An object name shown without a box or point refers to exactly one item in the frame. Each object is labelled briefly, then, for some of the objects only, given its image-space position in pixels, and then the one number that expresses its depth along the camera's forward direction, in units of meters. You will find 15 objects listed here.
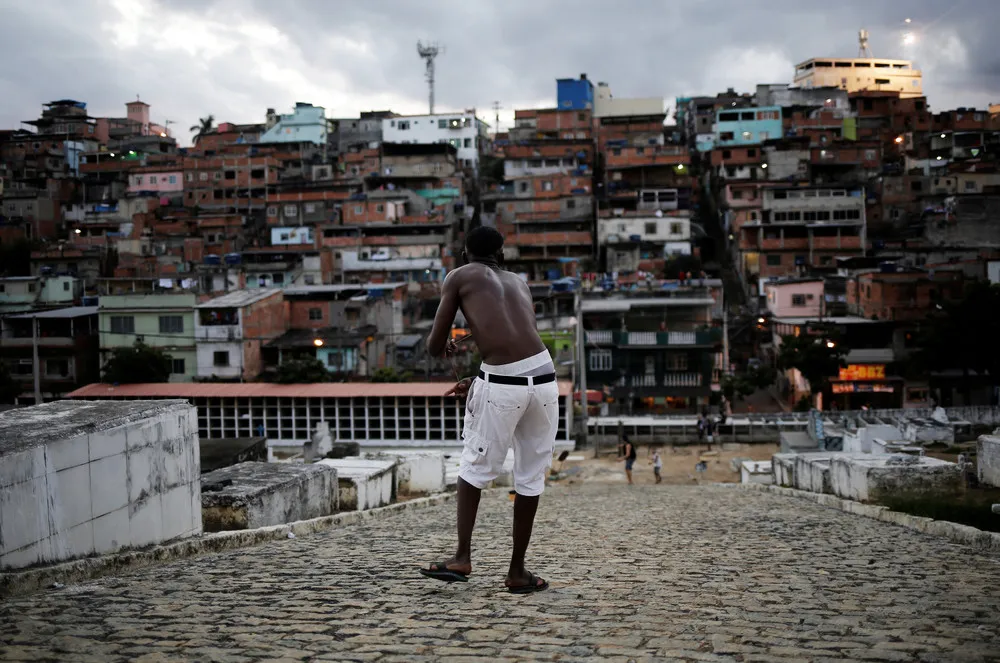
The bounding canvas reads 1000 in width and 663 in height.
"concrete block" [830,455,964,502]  11.94
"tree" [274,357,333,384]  38.78
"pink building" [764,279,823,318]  49.16
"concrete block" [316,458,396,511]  13.41
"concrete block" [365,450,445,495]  17.86
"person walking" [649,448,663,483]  29.95
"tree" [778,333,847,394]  40.91
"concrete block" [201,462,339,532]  9.76
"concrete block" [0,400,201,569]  6.19
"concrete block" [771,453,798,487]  18.97
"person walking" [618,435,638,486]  28.92
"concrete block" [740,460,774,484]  24.39
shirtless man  5.73
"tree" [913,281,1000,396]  38.59
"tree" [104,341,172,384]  41.16
